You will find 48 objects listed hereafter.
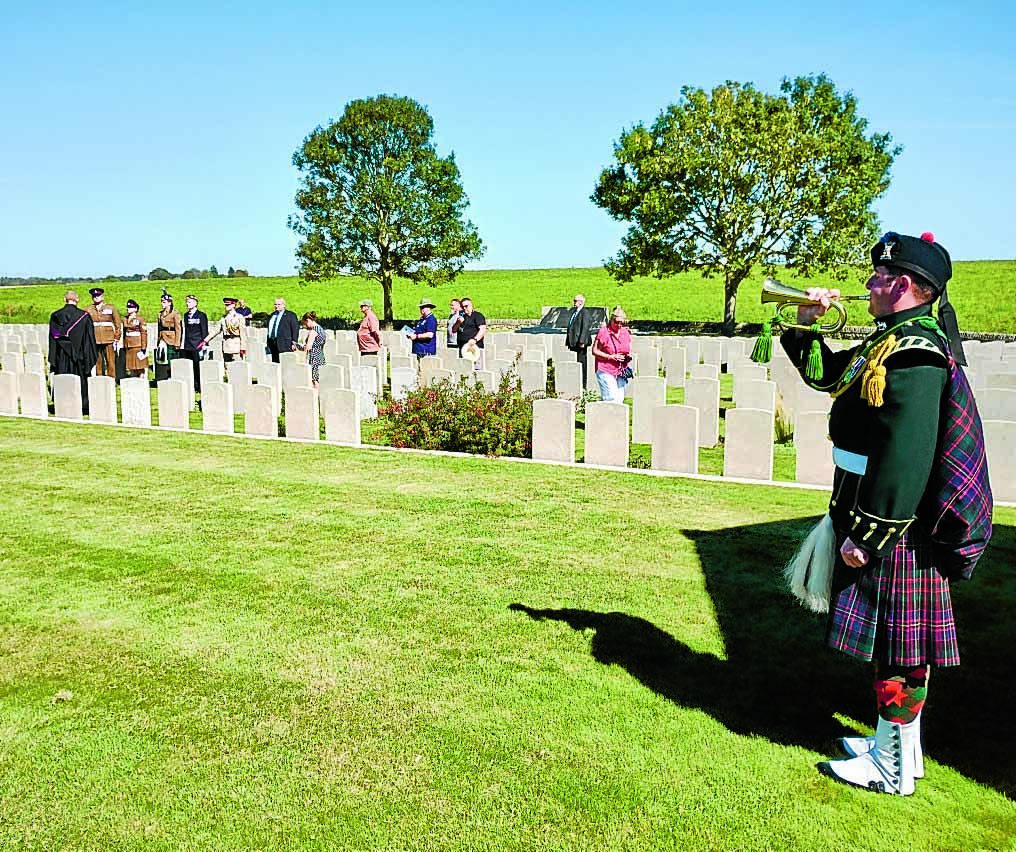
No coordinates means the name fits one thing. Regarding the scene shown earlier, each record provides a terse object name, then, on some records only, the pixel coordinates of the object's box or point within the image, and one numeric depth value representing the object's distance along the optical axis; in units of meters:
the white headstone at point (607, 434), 9.41
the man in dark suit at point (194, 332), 14.95
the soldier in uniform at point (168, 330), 15.51
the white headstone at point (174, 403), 11.98
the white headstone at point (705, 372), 13.53
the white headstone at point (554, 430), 9.77
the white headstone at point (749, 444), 8.73
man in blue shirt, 14.91
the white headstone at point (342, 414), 10.99
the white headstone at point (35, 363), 15.89
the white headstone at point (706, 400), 11.38
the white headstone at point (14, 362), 16.54
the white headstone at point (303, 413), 11.21
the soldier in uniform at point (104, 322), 13.64
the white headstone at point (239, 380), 13.72
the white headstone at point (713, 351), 18.53
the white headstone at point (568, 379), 14.33
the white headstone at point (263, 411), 11.49
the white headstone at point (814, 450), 8.62
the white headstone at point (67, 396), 12.68
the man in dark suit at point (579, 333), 15.23
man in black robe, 13.27
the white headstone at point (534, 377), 14.38
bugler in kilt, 3.18
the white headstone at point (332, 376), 13.50
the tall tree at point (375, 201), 38.50
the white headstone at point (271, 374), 13.54
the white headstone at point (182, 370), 13.49
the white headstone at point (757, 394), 11.20
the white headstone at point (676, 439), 9.10
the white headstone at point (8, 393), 13.36
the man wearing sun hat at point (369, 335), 14.75
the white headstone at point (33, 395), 12.92
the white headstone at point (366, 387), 13.74
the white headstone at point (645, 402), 11.38
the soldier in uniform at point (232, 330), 15.98
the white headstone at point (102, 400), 12.41
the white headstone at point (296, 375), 12.92
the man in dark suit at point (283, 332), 14.57
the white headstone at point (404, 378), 13.99
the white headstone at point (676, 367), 16.53
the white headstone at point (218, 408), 11.78
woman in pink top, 11.69
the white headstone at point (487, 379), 12.52
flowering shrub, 10.32
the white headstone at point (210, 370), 13.46
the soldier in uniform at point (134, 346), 15.17
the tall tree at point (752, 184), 32.62
